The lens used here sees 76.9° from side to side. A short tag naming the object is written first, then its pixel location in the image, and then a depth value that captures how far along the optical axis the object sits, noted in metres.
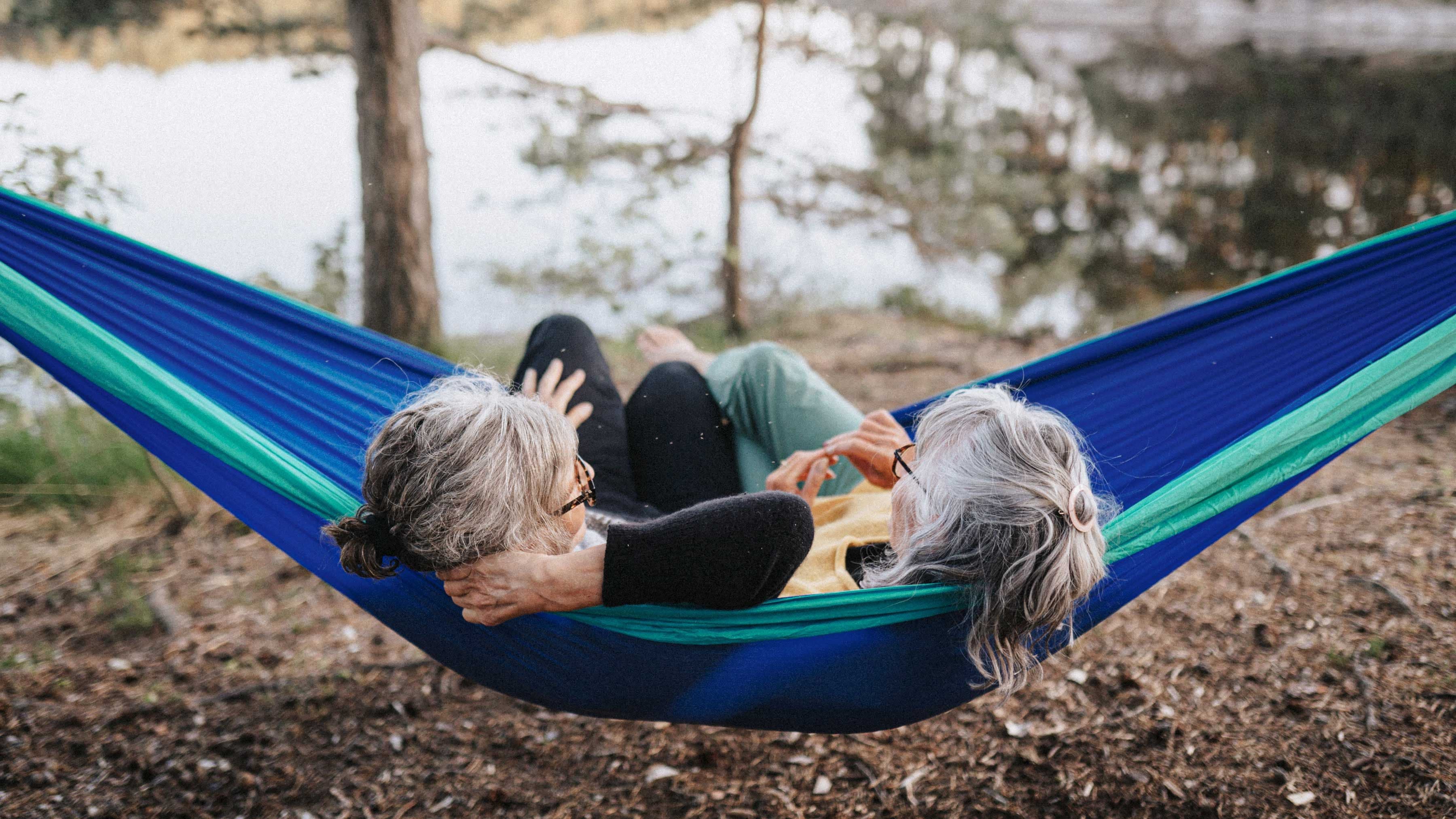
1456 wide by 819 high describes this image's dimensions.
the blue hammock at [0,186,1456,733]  1.22
